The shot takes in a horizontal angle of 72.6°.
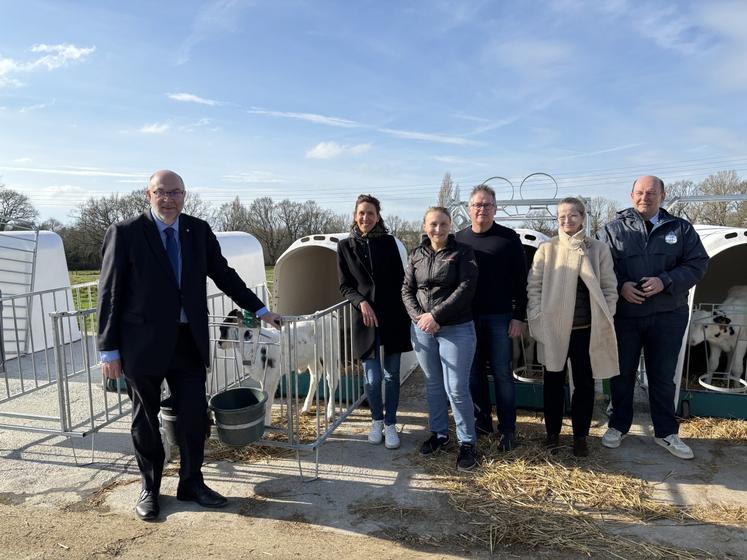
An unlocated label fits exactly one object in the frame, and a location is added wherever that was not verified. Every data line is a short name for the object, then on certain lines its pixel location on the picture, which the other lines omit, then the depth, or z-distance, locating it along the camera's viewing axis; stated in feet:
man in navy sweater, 14.06
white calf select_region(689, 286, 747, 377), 18.16
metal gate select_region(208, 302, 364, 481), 13.99
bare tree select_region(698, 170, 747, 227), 45.55
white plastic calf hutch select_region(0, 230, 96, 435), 24.07
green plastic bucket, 12.05
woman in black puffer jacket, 12.98
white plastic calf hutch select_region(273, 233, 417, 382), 20.45
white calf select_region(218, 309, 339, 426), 14.89
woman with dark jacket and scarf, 14.79
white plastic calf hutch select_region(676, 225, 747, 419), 16.67
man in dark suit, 11.02
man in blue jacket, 14.10
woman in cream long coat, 13.53
